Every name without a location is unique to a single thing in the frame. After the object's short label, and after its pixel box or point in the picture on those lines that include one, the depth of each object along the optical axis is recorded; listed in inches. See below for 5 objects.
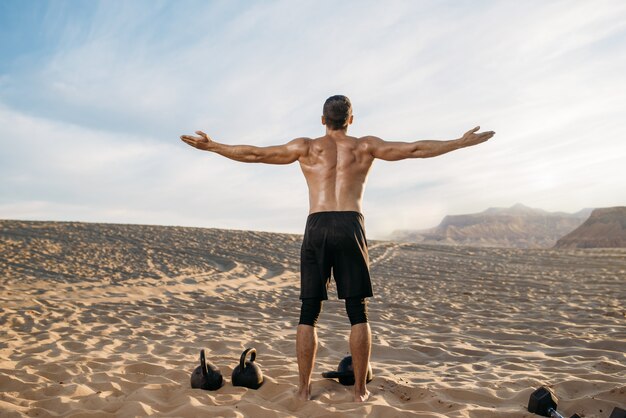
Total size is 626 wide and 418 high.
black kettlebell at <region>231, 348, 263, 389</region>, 158.1
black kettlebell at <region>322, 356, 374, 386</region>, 157.0
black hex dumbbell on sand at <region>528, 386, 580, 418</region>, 129.9
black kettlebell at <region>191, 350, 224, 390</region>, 154.8
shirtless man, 142.2
